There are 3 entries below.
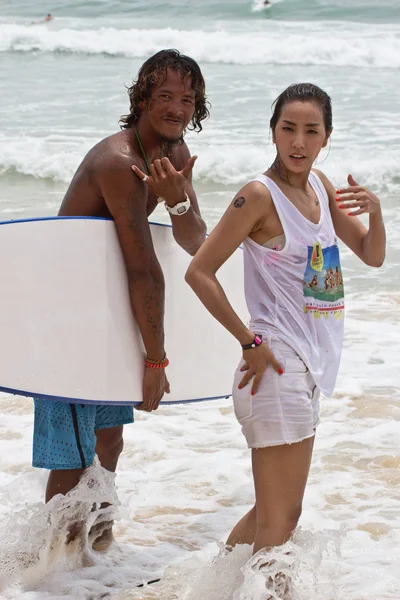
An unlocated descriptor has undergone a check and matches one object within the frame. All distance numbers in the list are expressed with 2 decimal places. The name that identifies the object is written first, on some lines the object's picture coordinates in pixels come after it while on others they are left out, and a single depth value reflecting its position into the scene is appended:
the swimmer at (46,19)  43.34
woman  4.98
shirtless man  5.58
